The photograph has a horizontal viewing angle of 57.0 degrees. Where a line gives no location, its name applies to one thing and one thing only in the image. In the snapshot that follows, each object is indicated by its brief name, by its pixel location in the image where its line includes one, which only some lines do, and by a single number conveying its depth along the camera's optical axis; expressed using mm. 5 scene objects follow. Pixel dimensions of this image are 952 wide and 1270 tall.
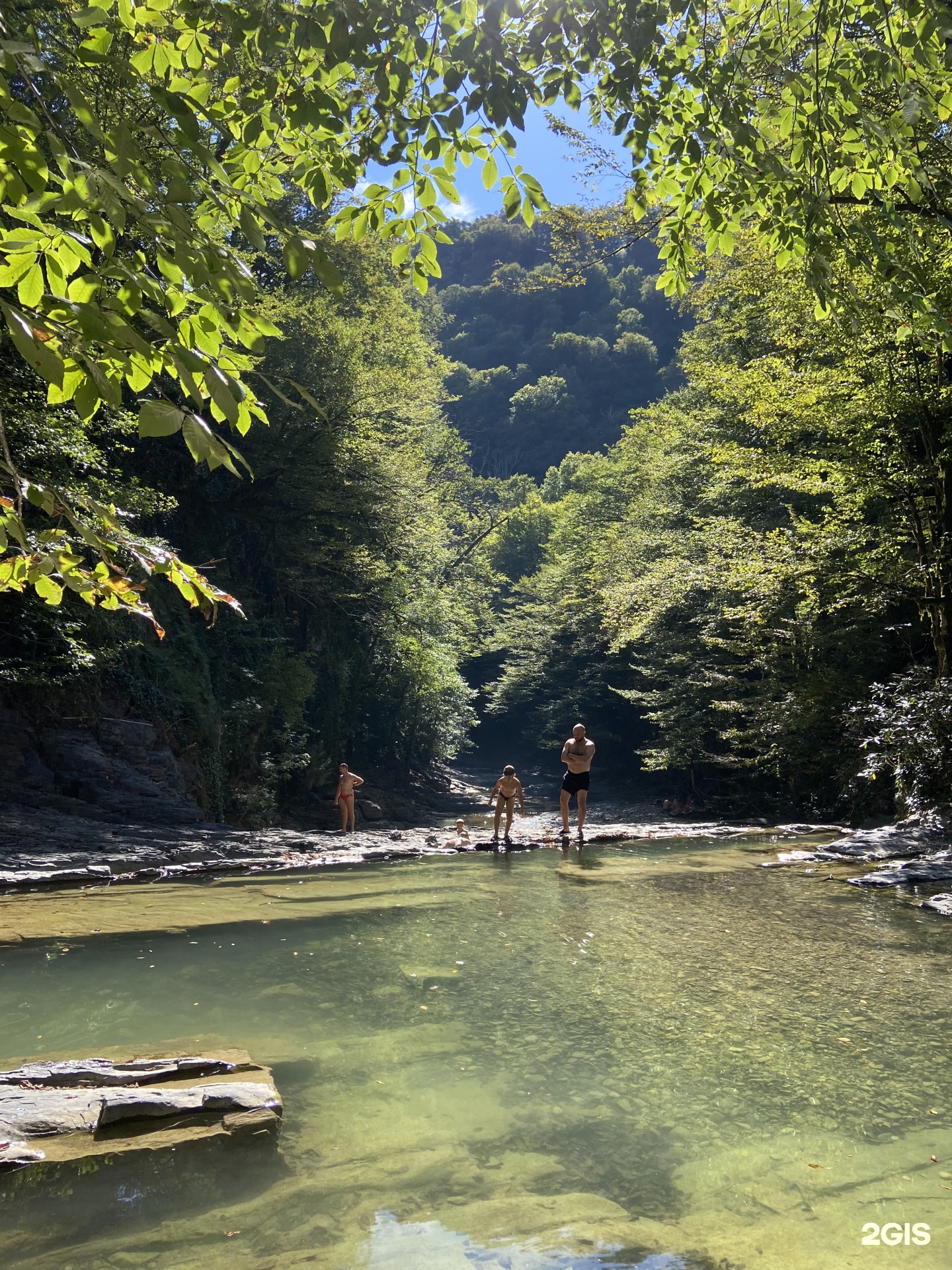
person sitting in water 14656
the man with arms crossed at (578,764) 14523
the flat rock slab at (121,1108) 3225
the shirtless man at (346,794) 19297
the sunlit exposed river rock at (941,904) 7624
